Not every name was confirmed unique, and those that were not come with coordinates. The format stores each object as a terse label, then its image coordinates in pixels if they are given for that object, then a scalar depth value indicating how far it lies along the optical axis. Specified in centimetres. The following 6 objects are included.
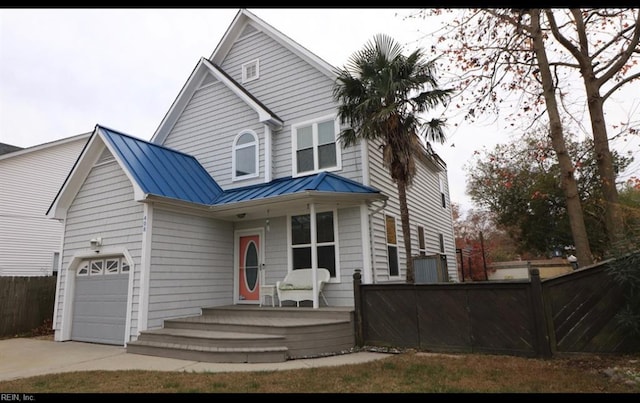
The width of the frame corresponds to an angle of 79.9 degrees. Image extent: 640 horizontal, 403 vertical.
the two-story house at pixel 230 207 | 907
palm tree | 866
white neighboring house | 1711
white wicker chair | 919
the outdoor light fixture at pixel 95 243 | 970
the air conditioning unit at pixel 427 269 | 1090
